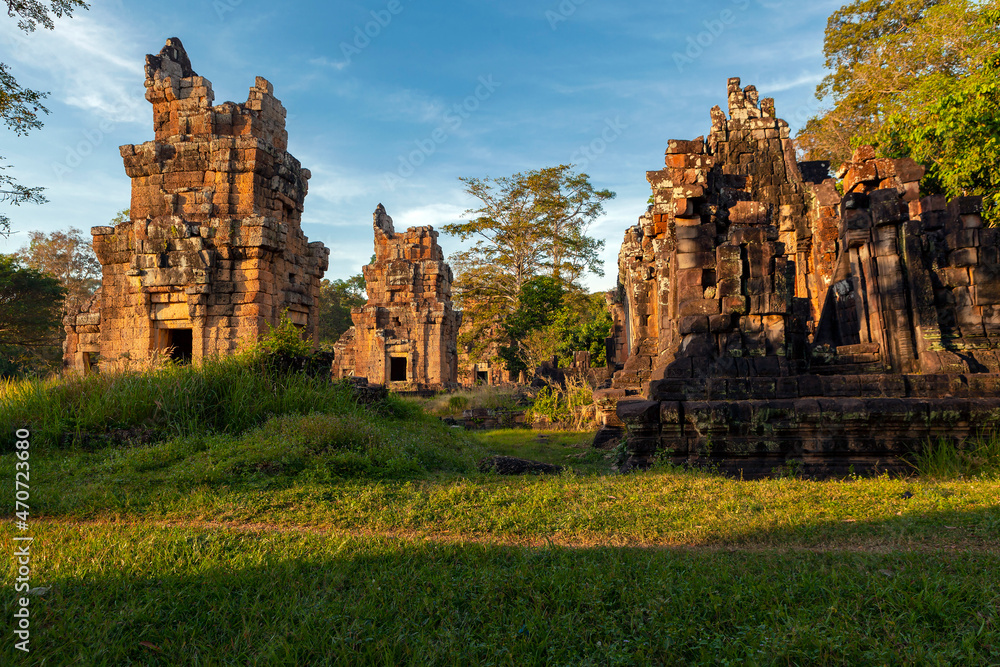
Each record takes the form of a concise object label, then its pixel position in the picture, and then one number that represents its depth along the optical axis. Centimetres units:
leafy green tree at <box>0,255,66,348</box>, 2127
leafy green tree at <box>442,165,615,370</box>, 3150
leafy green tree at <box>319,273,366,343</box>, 4475
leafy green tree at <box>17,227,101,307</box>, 3331
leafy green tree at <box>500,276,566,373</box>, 2297
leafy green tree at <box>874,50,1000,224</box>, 1075
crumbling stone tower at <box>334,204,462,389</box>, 2169
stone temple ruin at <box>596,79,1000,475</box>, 562
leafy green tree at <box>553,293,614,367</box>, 2030
